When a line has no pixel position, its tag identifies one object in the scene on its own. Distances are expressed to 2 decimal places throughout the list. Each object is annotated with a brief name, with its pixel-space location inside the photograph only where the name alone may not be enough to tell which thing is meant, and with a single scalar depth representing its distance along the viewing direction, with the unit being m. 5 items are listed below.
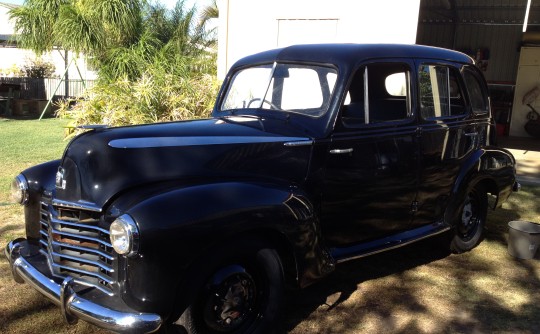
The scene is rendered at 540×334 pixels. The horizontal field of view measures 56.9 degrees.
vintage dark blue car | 2.56
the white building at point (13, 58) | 20.64
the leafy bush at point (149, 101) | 7.18
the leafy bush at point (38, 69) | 20.97
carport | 12.70
